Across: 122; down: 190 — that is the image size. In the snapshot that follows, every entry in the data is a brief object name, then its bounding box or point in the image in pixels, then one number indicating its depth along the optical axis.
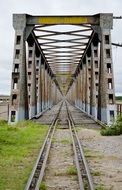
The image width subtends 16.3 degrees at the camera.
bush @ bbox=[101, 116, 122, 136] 19.95
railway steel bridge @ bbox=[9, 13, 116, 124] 27.05
